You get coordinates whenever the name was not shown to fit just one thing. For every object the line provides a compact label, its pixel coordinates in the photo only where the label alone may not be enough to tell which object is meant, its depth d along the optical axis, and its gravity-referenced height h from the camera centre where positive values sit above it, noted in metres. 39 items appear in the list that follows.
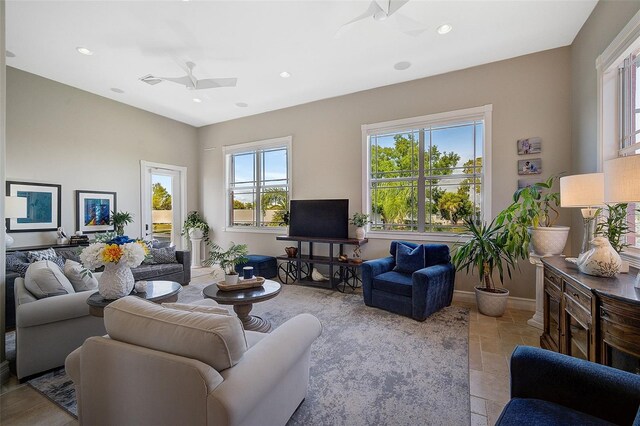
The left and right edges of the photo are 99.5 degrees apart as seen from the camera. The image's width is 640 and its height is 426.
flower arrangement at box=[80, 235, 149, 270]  2.14 -0.33
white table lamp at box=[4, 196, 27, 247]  3.08 +0.06
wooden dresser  1.29 -0.61
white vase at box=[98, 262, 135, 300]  2.18 -0.57
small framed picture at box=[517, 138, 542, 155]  3.45 +0.84
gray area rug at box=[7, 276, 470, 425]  1.73 -1.29
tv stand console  4.33 -0.93
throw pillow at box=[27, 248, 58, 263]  3.25 -0.53
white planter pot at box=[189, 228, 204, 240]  6.14 -0.51
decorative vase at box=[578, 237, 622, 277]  1.73 -0.32
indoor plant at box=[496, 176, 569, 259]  2.80 -0.15
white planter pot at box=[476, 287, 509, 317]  3.23 -1.10
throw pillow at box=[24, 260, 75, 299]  2.22 -0.58
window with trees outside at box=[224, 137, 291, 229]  5.51 +0.62
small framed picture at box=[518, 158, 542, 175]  3.45 +0.57
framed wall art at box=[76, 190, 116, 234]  4.42 +0.03
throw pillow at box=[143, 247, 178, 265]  4.42 -0.74
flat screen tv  4.54 -0.12
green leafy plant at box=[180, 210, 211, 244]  6.13 -0.29
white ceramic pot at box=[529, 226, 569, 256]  2.78 -0.29
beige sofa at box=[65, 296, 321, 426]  1.06 -0.69
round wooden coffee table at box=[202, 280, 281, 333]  2.56 -0.82
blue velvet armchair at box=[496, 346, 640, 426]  1.06 -0.77
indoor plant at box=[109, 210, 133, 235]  4.77 -0.15
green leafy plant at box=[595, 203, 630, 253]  2.04 -0.11
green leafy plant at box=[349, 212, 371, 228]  4.40 -0.13
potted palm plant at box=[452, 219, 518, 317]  3.20 -0.58
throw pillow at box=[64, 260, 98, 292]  2.57 -0.63
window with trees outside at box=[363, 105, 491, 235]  3.88 +0.62
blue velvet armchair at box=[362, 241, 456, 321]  3.08 -0.84
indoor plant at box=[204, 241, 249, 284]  2.83 -0.53
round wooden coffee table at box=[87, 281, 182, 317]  2.08 -0.74
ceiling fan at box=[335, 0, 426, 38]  2.31 +1.77
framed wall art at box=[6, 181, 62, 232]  3.75 +0.09
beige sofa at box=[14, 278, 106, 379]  2.05 -0.93
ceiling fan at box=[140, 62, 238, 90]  3.56 +1.75
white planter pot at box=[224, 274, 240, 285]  2.80 -0.70
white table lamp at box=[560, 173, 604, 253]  2.04 +0.13
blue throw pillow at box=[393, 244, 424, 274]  3.58 -0.64
